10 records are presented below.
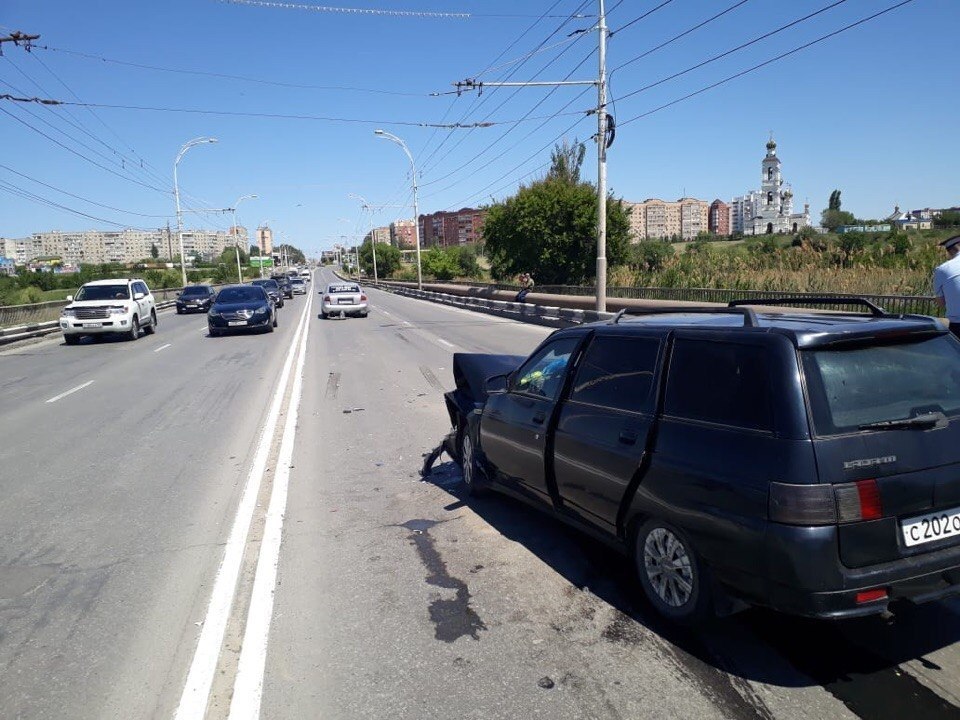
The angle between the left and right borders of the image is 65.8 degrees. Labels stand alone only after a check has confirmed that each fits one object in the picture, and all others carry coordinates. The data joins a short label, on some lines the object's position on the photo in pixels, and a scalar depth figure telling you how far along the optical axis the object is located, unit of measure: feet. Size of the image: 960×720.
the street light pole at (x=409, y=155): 146.70
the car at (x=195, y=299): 135.54
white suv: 75.20
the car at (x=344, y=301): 107.65
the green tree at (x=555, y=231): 130.00
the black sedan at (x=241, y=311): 79.61
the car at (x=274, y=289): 147.74
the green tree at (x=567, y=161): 171.94
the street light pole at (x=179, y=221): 166.38
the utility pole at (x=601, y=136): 68.95
